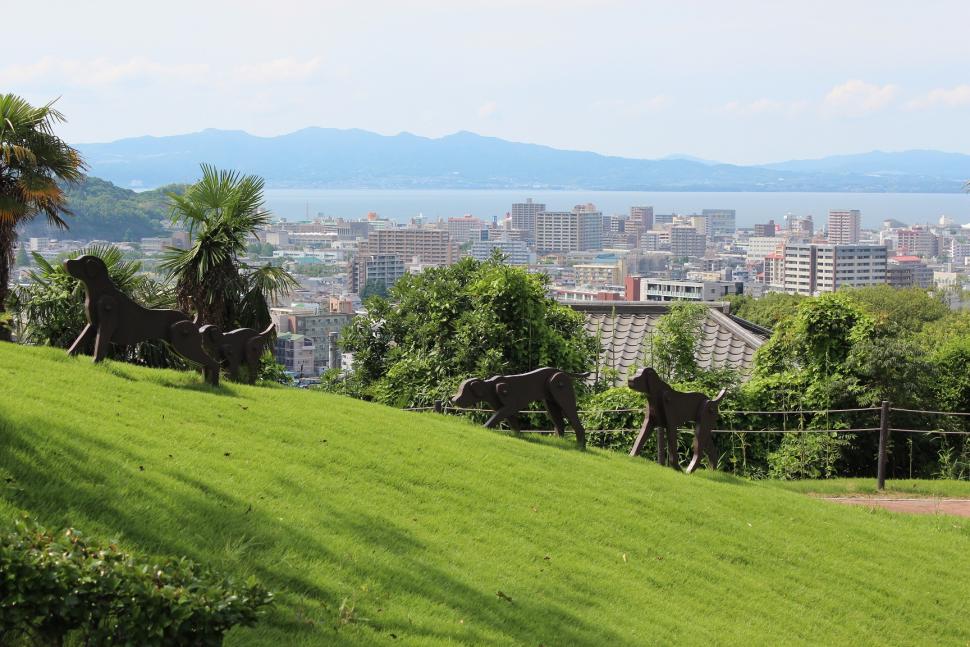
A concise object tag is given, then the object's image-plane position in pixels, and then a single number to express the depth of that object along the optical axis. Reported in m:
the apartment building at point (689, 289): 167.50
